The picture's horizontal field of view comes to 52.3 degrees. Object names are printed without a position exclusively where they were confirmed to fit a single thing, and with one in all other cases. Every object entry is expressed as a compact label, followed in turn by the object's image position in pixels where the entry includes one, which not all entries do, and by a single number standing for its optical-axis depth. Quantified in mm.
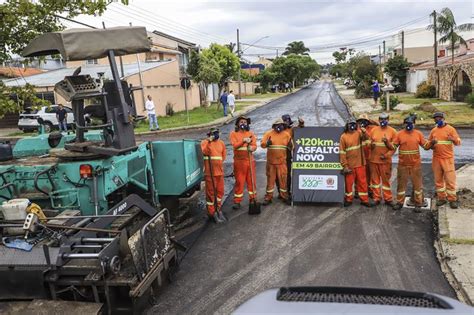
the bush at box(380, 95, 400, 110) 27625
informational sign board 9547
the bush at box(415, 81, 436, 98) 37469
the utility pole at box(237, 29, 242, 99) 54125
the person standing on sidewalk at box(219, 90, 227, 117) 29672
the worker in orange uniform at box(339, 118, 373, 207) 9164
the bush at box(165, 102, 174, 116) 32375
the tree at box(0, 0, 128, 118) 7613
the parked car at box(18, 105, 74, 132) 26719
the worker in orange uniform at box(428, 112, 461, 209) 8797
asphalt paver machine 4953
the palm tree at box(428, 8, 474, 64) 36819
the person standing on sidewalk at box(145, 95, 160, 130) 23250
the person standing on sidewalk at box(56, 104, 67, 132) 22477
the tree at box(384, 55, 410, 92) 49331
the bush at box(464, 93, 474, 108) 26156
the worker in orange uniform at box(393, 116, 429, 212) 8852
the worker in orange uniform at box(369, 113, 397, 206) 9031
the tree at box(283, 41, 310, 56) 149000
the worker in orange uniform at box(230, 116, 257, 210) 9164
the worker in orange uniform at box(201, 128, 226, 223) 8805
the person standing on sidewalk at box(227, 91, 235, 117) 29719
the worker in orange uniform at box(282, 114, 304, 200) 9845
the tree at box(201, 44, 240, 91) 39250
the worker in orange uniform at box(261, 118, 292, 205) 9438
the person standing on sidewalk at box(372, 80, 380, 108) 31233
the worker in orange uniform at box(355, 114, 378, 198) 9380
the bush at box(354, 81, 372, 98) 42156
